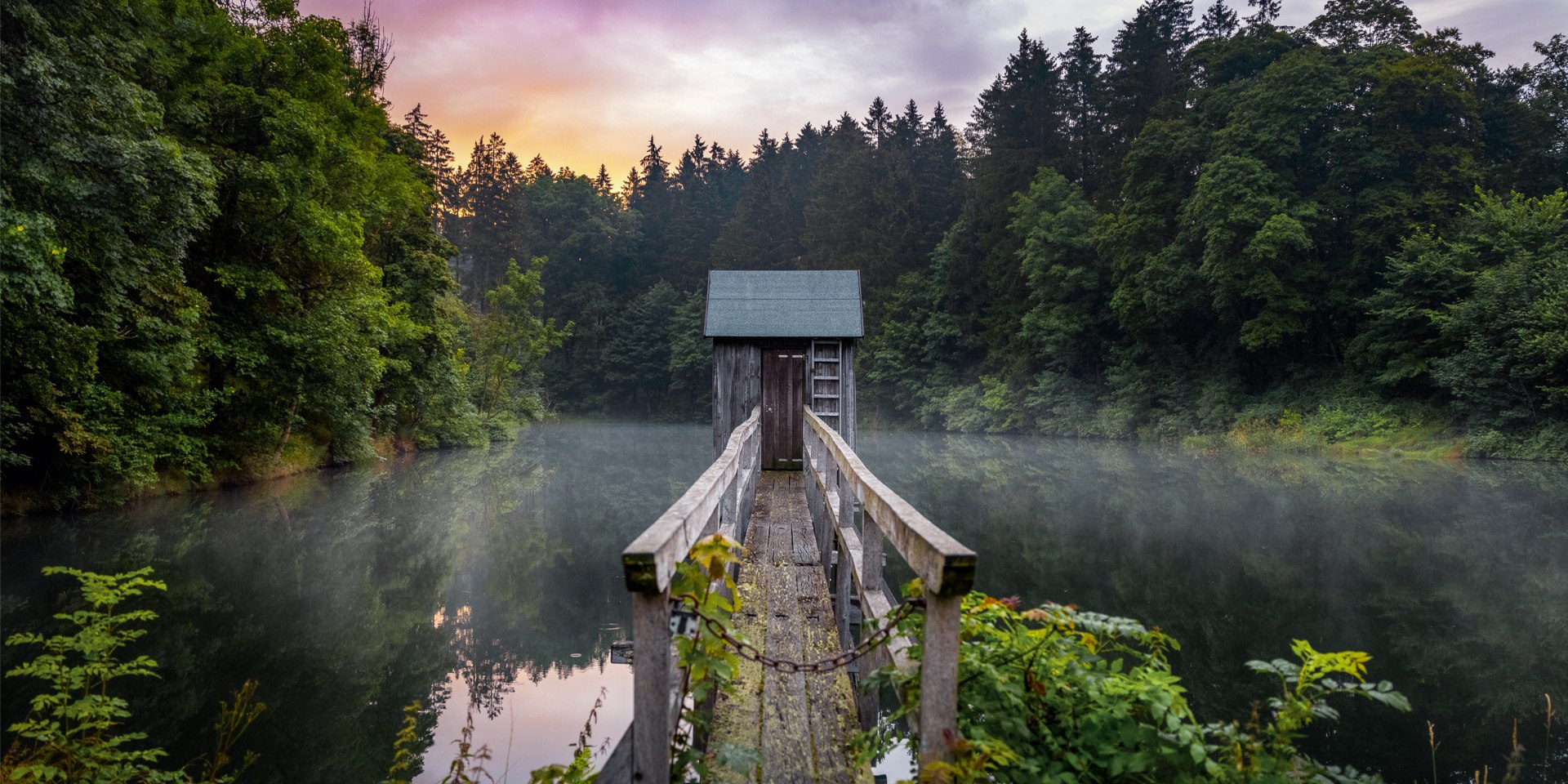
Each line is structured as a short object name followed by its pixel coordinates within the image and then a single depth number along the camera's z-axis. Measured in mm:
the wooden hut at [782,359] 12539
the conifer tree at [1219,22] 32094
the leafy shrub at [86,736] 3473
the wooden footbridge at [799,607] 2055
